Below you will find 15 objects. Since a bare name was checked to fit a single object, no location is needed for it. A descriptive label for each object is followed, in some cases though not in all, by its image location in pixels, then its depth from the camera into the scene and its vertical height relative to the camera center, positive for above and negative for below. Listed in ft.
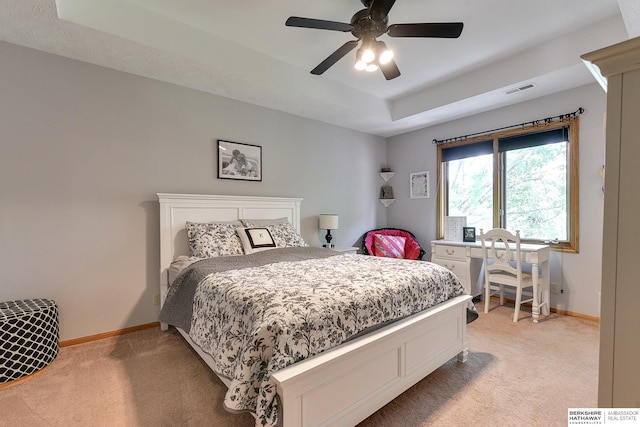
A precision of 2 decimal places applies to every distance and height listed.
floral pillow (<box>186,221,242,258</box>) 9.00 -1.00
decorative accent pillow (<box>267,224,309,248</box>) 10.32 -1.00
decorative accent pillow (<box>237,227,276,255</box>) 9.42 -1.01
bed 4.14 -2.50
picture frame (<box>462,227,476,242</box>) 12.24 -1.05
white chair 9.94 -1.90
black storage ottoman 6.43 -2.93
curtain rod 10.43 +3.30
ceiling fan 6.33 +4.00
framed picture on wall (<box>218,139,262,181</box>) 11.00 +1.82
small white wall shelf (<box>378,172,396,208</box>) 16.52 +1.72
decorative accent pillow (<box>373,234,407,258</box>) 14.43 -1.83
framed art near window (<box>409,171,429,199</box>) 15.08 +1.23
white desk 9.95 -2.10
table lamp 13.20 -0.60
